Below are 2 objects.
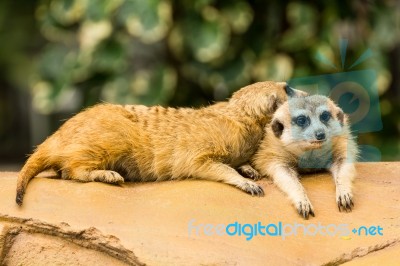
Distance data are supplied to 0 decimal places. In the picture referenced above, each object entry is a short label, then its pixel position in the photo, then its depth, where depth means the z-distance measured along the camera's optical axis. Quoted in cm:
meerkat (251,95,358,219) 571
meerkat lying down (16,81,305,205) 593
